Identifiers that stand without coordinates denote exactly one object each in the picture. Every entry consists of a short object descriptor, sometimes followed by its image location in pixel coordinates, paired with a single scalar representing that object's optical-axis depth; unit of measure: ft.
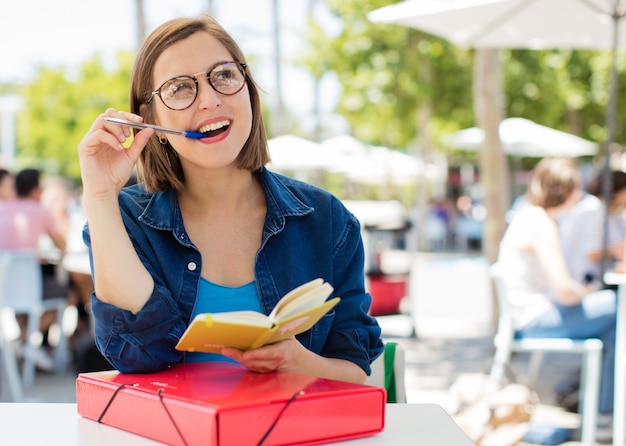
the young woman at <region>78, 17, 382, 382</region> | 5.98
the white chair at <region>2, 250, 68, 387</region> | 21.86
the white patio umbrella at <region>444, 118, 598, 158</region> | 48.06
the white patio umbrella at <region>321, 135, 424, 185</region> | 38.05
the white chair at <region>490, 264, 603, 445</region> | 15.84
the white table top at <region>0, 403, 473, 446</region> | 5.02
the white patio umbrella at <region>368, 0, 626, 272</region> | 19.85
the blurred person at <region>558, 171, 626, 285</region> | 19.90
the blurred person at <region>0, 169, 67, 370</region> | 24.44
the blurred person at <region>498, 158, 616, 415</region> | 16.74
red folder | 4.59
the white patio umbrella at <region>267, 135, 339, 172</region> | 32.53
